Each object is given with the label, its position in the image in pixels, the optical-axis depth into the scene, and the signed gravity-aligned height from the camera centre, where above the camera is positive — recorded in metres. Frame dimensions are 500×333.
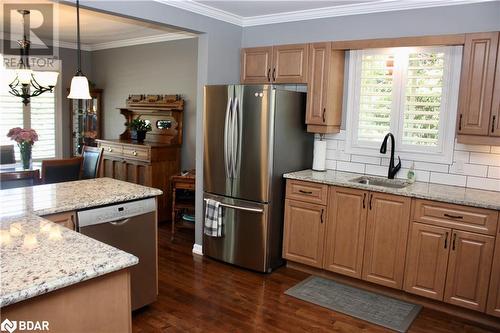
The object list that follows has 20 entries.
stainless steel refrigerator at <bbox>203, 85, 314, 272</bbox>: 3.68 -0.40
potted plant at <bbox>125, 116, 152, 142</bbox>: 5.59 -0.20
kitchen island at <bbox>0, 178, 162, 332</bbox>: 1.38 -0.59
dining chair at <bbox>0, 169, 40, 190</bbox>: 3.76 -0.66
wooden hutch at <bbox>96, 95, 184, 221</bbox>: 5.16 -0.49
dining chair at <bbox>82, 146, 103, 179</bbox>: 4.56 -0.58
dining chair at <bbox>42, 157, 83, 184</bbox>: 3.88 -0.59
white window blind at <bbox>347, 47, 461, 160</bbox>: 3.49 +0.24
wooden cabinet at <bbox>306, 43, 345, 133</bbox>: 3.84 +0.34
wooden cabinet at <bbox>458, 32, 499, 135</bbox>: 3.06 +0.35
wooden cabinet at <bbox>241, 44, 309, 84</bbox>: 4.00 +0.57
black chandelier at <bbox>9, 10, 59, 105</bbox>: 3.86 +0.29
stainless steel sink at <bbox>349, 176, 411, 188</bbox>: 3.66 -0.53
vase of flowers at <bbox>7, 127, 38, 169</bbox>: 4.15 -0.34
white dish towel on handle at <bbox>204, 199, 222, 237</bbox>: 3.98 -1.00
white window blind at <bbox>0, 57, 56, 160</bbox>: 6.05 -0.16
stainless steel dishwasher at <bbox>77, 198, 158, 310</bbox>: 2.58 -0.81
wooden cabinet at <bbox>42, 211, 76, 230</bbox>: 2.37 -0.64
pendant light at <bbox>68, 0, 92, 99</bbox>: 2.67 +0.15
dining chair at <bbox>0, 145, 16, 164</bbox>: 4.72 -0.55
